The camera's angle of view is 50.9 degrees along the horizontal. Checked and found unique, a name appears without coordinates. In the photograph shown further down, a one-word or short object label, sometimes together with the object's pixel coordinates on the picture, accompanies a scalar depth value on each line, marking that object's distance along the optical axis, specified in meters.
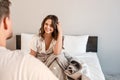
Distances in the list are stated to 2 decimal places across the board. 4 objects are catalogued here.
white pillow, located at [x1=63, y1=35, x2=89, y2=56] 1.76
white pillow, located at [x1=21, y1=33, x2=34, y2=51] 1.76
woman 1.34
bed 1.61
